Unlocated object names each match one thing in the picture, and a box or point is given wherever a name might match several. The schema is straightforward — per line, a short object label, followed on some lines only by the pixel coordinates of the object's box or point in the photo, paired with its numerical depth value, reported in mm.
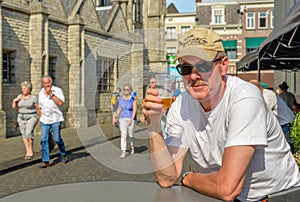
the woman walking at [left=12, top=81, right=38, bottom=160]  6668
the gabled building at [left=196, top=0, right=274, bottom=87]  31121
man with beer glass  1409
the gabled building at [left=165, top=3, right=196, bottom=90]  35071
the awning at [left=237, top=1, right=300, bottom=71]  4191
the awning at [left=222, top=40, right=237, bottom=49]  31968
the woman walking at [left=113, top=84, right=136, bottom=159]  7270
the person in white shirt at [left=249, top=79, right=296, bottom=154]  5275
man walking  6214
